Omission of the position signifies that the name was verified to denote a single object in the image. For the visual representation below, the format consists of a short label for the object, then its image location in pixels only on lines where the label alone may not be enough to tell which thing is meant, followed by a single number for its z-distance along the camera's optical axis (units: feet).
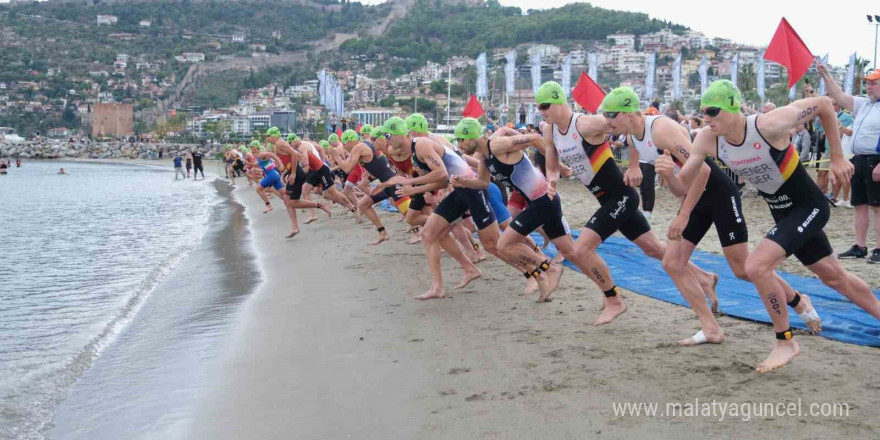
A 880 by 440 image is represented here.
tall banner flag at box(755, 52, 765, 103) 152.68
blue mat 19.40
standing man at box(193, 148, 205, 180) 164.63
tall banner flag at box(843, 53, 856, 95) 130.69
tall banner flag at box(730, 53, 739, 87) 143.32
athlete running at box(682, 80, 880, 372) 17.02
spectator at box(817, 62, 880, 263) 27.25
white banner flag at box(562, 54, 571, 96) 159.53
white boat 460.38
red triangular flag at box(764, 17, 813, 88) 29.78
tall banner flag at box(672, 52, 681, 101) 155.94
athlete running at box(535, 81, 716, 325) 22.03
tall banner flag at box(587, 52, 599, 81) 152.06
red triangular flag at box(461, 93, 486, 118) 69.05
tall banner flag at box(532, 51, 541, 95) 156.21
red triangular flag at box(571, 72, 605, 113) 51.60
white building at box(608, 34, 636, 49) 571.69
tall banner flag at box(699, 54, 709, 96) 143.23
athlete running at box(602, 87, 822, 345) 18.66
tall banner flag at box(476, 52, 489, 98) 156.76
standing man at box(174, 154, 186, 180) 167.12
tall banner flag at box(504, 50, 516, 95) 168.46
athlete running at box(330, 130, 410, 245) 41.88
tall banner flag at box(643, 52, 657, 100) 162.51
